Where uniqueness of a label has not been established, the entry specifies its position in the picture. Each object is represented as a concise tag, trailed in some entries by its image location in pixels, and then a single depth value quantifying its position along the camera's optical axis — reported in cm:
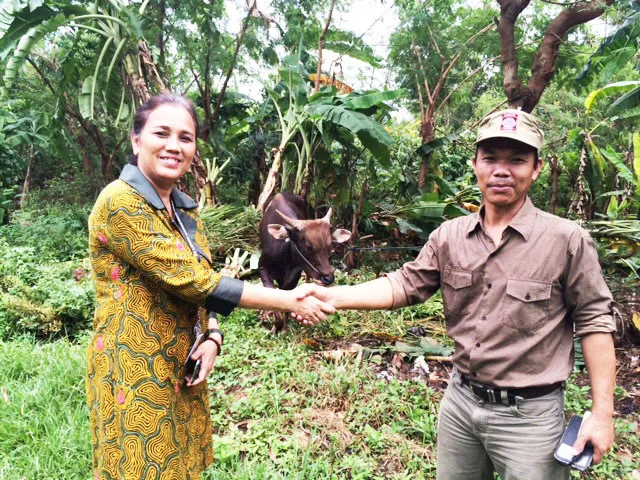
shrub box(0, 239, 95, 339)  428
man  149
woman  147
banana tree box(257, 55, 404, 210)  570
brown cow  385
